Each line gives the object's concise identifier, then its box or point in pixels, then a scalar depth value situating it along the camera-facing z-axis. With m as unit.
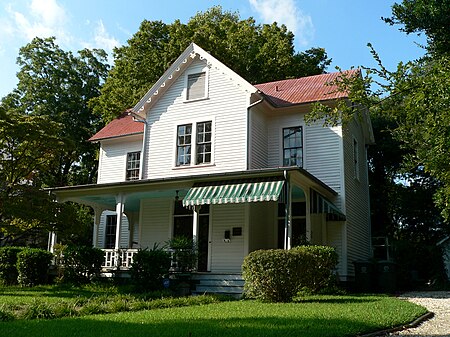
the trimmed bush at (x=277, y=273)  11.26
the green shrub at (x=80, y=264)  15.53
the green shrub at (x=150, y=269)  14.11
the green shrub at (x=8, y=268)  16.34
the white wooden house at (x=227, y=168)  16.30
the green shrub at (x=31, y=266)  15.77
